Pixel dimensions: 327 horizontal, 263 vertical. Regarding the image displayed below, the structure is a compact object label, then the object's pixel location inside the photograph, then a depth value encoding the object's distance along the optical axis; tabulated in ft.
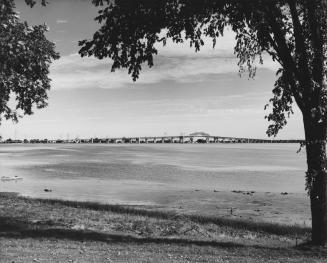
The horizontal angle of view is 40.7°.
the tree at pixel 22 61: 71.67
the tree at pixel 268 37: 48.60
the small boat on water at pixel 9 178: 185.15
